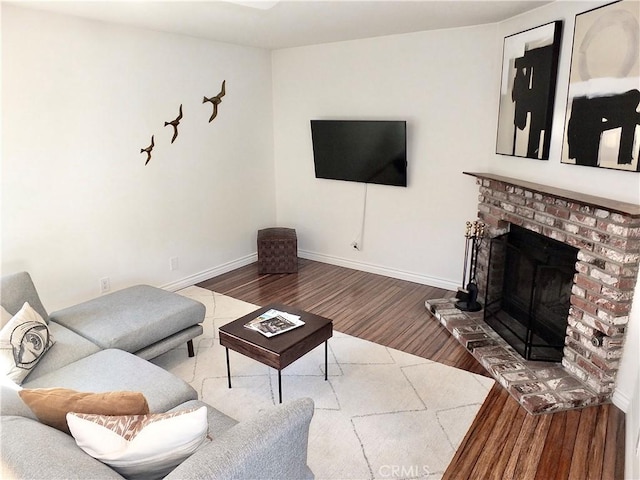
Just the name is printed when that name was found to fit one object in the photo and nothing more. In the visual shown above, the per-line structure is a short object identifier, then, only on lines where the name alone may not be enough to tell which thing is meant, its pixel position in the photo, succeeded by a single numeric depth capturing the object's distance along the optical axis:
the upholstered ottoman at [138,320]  2.75
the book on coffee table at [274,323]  2.71
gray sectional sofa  1.29
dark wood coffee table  2.52
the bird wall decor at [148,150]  4.05
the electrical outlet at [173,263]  4.47
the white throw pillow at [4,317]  2.41
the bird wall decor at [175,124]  4.24
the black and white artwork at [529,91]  3.03
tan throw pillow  1.52
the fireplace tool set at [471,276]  3.81
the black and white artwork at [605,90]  2.41
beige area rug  2.28
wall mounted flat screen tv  4.42
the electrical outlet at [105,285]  3.89
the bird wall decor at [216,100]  4.56
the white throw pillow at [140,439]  1.38
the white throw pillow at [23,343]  2.22
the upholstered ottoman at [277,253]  4.96
